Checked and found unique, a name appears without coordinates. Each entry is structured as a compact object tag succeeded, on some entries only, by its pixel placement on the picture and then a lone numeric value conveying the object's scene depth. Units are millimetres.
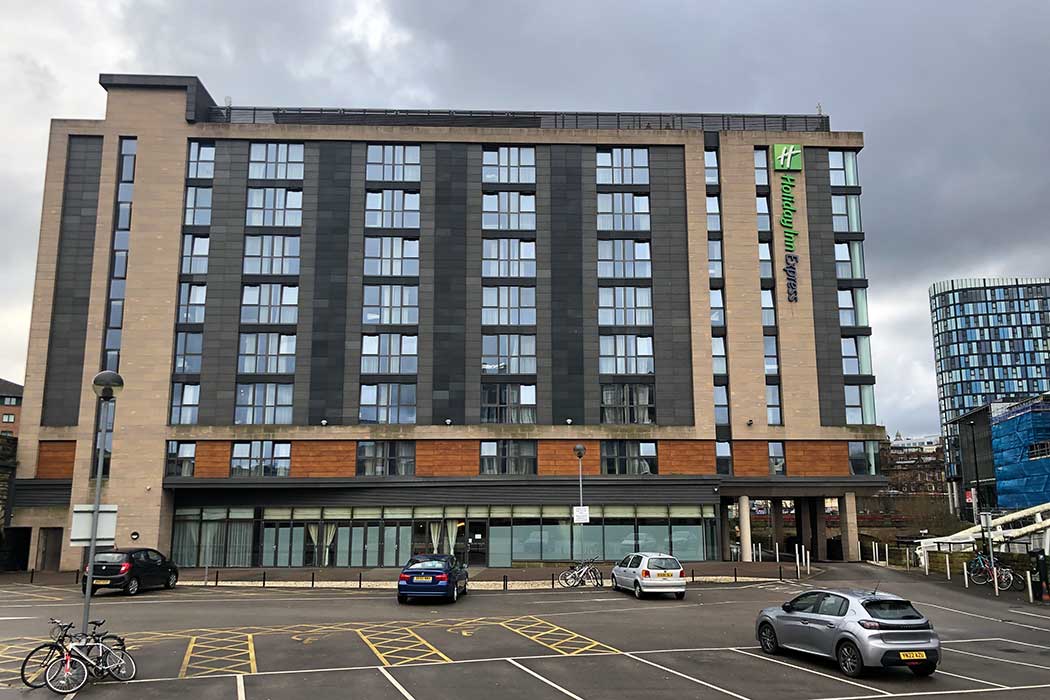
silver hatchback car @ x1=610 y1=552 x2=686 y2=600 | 26594
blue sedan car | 24969
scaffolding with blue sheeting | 65438
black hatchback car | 27391
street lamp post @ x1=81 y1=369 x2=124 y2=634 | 15008
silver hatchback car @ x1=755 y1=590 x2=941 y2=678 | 14125
